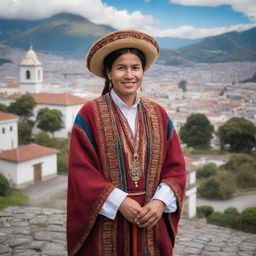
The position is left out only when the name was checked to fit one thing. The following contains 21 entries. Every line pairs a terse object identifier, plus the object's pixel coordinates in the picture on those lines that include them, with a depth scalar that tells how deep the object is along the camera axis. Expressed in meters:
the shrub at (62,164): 17.84
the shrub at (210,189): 17.27
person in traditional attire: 1.81
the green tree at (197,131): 28.80
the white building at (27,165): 15.05
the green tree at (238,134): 26.53
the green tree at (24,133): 25.09
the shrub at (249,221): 7.58
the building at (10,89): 41.87
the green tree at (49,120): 27.78
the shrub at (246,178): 19.14
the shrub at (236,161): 21.55
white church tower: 38.49
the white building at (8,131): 21.89
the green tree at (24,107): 28.89
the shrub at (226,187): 17.13
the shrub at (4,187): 12.94
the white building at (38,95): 31.94
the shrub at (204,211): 13.89
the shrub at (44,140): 23.73
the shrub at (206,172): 20.44
